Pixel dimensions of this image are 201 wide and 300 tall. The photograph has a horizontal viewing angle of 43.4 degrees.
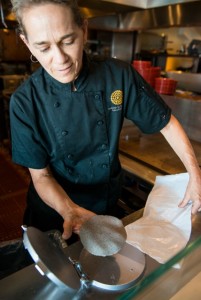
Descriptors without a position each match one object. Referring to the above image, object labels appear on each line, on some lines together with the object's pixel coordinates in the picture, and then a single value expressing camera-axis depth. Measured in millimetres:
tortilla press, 561
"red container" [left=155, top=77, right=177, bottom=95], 1957
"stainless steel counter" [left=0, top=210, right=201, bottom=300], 597
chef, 933
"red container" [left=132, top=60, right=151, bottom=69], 2065
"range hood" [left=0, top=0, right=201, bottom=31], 1826
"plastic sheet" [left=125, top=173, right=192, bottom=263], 743
